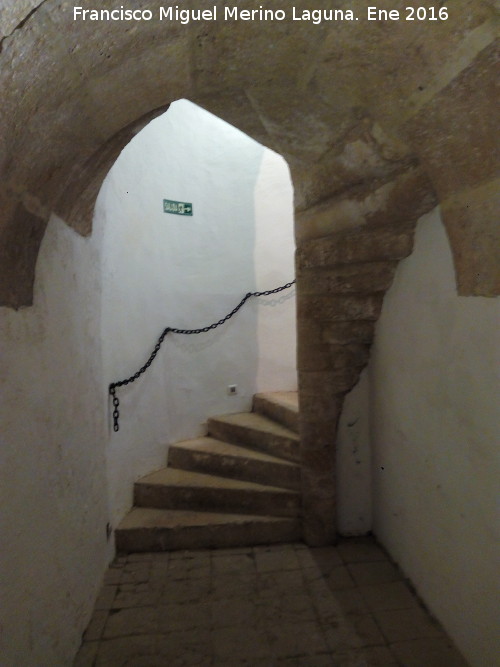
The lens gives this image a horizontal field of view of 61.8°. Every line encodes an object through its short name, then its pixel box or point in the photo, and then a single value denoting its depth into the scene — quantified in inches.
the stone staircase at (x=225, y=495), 92.7
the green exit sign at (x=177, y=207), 120.2
